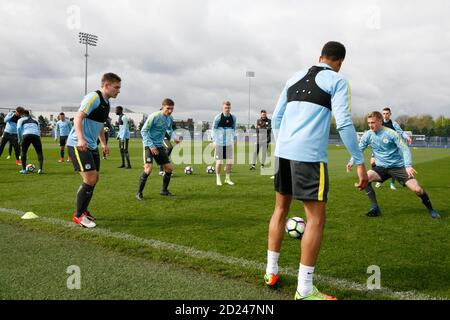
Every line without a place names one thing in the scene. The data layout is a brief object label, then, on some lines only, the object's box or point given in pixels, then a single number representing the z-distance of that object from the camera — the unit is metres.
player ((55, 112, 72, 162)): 17.47
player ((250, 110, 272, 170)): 15.55
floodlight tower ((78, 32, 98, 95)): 51.84
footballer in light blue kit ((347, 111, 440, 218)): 6.82
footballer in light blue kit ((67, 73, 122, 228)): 5.66
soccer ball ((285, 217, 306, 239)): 4.54
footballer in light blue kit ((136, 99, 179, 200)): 8.30
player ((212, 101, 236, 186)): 10.62
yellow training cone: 6.07
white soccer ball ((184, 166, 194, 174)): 13.73
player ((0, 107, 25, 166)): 14.22
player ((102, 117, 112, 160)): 15.10
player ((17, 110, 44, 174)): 12.44
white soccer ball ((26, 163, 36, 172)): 13.05
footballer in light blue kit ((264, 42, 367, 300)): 3.17
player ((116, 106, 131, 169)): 15.20
